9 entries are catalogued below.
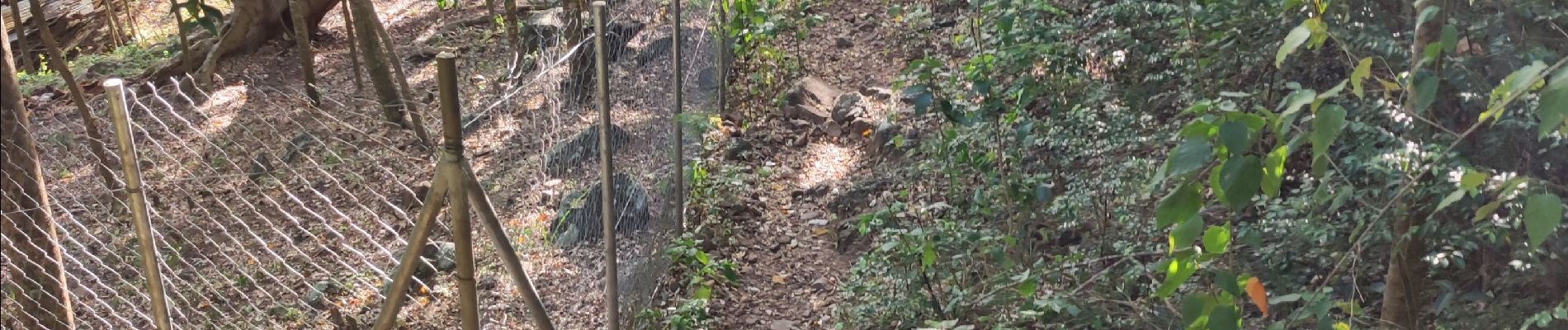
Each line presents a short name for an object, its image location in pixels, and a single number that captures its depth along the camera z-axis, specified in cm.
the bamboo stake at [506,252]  247
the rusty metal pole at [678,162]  512
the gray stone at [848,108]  707
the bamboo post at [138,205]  268
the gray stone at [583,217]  394
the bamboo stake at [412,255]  243
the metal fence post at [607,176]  359
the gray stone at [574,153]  375
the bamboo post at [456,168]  234
